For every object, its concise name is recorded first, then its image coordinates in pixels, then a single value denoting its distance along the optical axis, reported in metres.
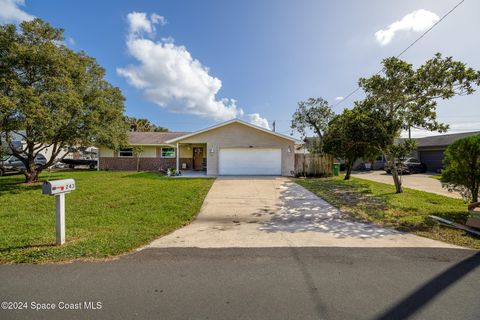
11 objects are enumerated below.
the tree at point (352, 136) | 9.88
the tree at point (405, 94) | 8.86
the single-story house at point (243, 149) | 16.28
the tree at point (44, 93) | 9.34
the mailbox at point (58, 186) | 3.98
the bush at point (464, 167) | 6.59
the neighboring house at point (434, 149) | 21.56
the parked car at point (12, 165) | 17.96
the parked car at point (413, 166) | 20.95
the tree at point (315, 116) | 27.02
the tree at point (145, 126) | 45.23
